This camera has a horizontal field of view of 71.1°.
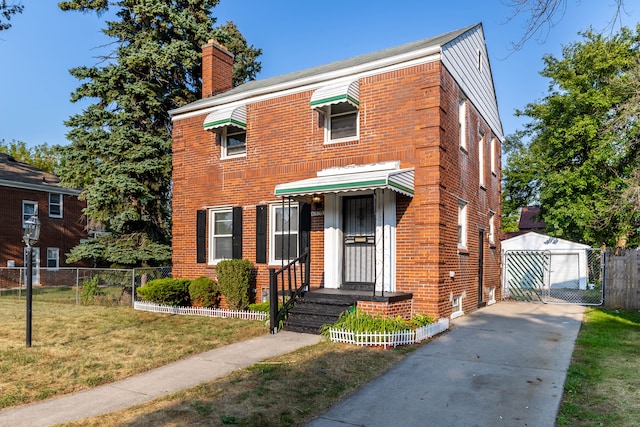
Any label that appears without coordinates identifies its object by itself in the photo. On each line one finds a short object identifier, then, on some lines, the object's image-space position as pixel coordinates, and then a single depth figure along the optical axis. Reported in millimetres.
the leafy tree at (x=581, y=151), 20859
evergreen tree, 17047
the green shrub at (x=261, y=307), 10863
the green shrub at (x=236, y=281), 11477
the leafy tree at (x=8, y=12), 12173
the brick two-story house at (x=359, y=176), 9516
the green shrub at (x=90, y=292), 15289
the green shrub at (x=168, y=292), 12414
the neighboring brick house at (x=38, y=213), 24500
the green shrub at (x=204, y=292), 12102
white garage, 23281
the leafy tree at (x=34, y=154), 41688
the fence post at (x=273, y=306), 9070
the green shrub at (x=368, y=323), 7922
